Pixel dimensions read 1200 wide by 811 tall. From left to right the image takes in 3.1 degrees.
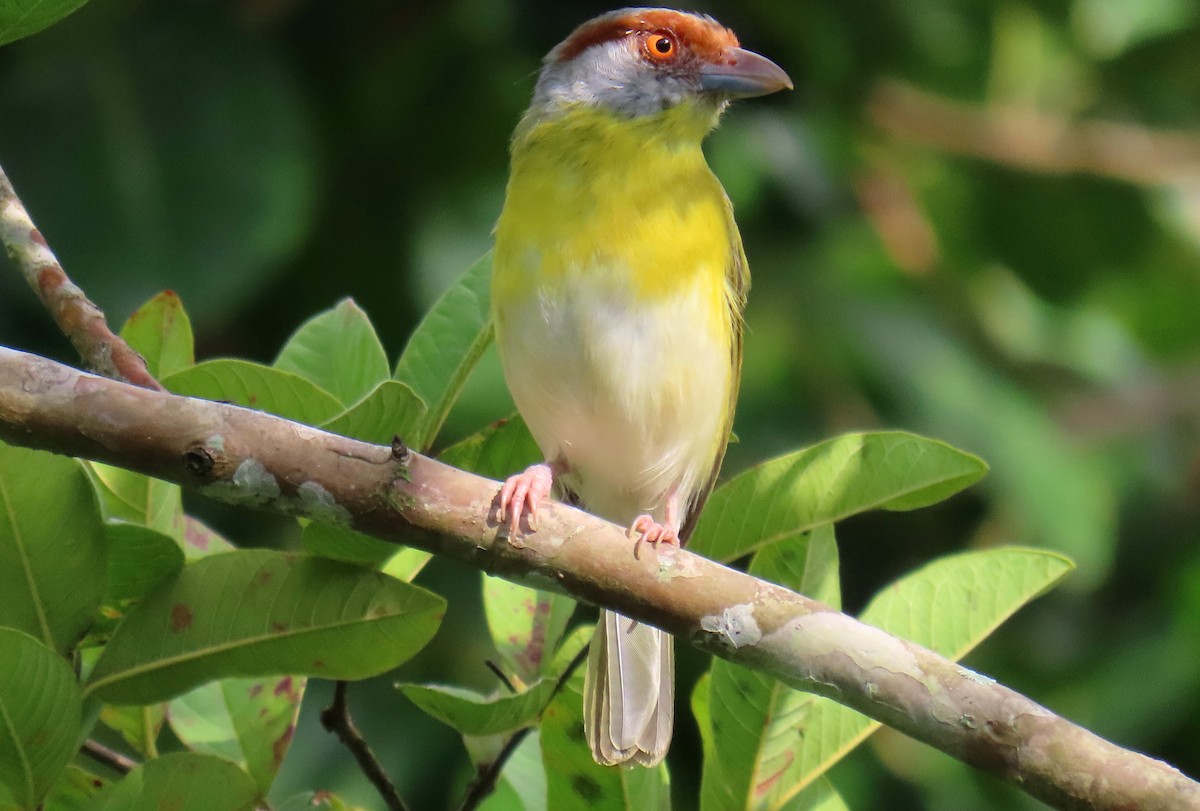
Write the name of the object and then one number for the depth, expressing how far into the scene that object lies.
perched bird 3.75
